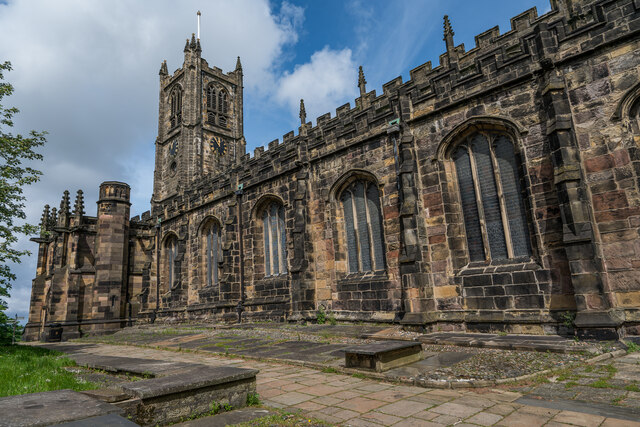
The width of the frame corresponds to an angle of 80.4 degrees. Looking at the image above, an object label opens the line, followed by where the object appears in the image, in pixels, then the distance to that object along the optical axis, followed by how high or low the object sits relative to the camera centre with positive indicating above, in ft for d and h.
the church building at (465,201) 28.27 +8.47
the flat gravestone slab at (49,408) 9.52 -2.61
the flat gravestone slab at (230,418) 13.19 -4.27
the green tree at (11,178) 36.32 +13.43
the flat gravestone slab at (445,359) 22.26 -4.68
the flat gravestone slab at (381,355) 21.03 -3.88
